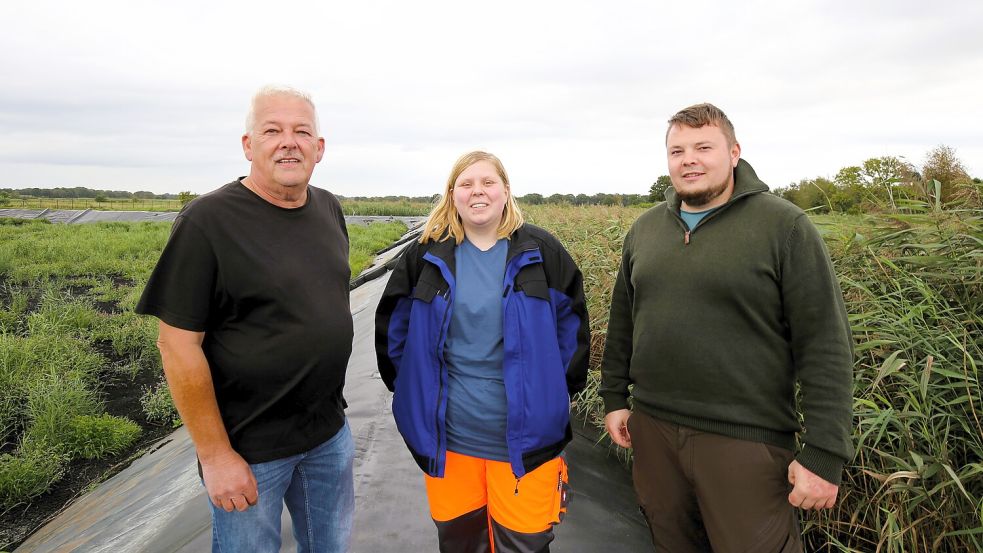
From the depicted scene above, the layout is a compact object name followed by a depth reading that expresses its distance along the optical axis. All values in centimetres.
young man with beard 163
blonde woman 187
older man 158
